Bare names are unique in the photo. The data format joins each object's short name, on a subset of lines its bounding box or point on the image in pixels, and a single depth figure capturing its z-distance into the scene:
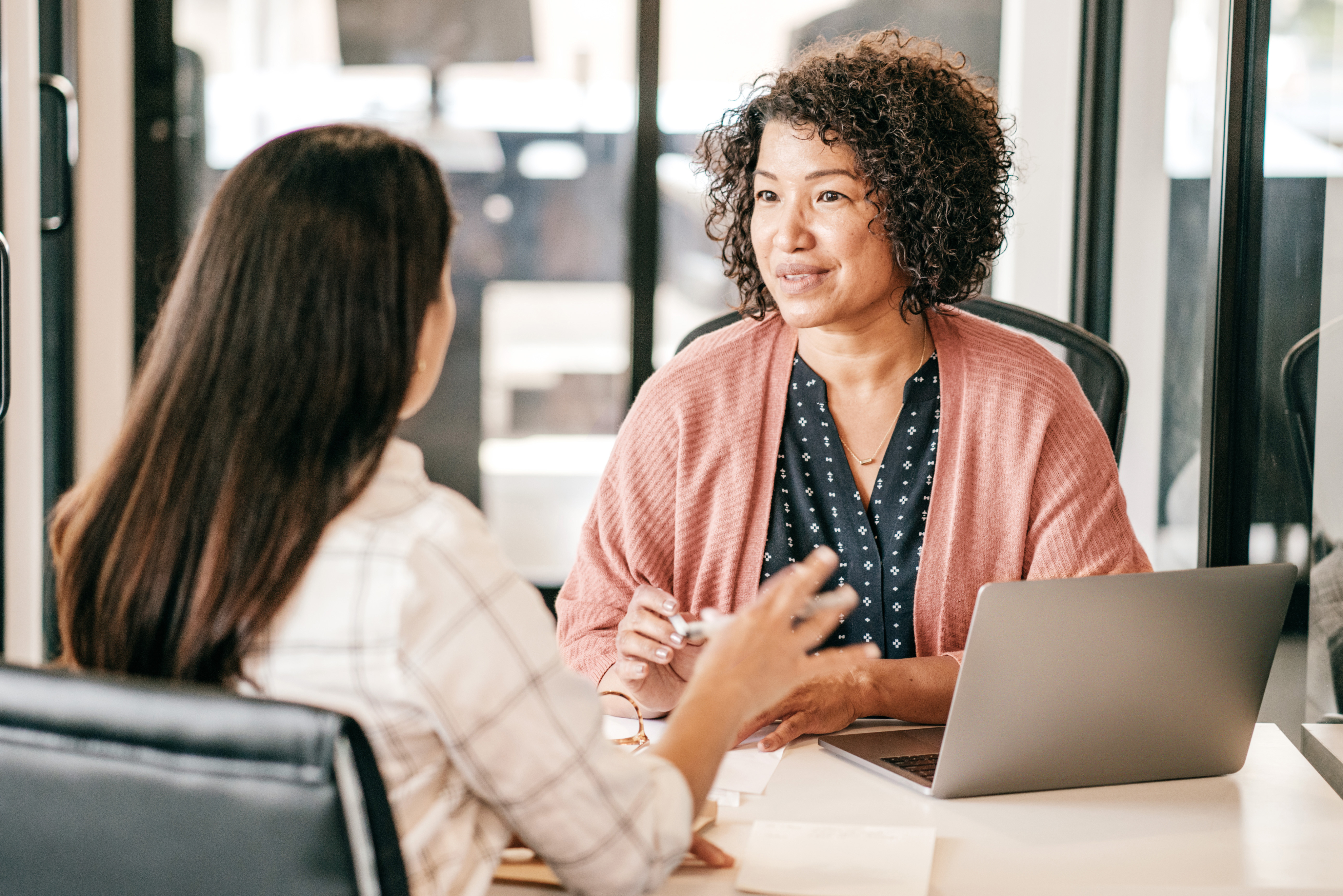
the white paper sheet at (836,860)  2.35
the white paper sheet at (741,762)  2.50
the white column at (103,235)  3.91
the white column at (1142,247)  3.66
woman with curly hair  2.74
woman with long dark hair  2.16
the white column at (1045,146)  3.91
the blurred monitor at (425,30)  4.19
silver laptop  2.42
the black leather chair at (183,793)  1.86
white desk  2.37
